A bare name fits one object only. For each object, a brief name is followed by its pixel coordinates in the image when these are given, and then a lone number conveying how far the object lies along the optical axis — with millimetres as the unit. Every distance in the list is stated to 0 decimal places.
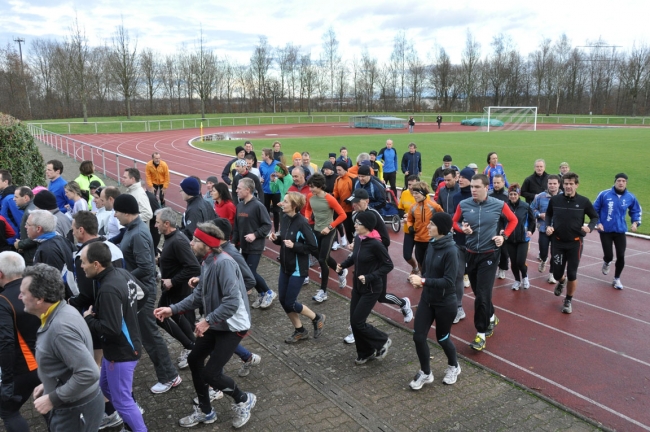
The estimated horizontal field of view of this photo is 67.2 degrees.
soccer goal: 54594
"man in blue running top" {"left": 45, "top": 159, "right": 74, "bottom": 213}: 8125
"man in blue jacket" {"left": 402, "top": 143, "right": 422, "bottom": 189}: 14312
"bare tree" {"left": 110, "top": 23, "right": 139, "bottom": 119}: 57875
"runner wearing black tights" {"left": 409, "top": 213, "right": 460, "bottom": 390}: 5102
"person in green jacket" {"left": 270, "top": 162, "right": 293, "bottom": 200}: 10184
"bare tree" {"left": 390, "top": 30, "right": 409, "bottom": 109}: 89438
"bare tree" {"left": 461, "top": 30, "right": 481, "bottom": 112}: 86000
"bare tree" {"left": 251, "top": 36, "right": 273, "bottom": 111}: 81375
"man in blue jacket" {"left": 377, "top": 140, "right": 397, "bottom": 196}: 15164
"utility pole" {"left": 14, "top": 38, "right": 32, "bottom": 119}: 61388
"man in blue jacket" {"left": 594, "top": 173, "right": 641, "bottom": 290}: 8133
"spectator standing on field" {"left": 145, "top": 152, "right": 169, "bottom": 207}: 12742
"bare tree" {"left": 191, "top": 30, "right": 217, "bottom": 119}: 66875
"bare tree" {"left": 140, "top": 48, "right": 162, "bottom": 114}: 72438
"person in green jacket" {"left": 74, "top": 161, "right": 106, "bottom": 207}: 8719
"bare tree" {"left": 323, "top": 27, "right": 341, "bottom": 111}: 86625
